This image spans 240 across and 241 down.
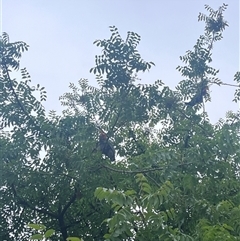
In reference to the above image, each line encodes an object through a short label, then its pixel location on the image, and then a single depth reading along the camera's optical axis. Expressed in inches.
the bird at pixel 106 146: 228.0
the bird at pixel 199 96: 282.4
